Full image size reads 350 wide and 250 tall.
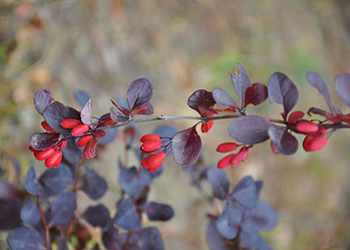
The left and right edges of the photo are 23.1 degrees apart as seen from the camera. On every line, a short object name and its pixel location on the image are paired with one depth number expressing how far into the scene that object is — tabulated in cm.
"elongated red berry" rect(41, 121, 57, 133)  38
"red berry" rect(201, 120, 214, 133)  39
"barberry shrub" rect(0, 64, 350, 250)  37
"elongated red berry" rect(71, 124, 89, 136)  37
